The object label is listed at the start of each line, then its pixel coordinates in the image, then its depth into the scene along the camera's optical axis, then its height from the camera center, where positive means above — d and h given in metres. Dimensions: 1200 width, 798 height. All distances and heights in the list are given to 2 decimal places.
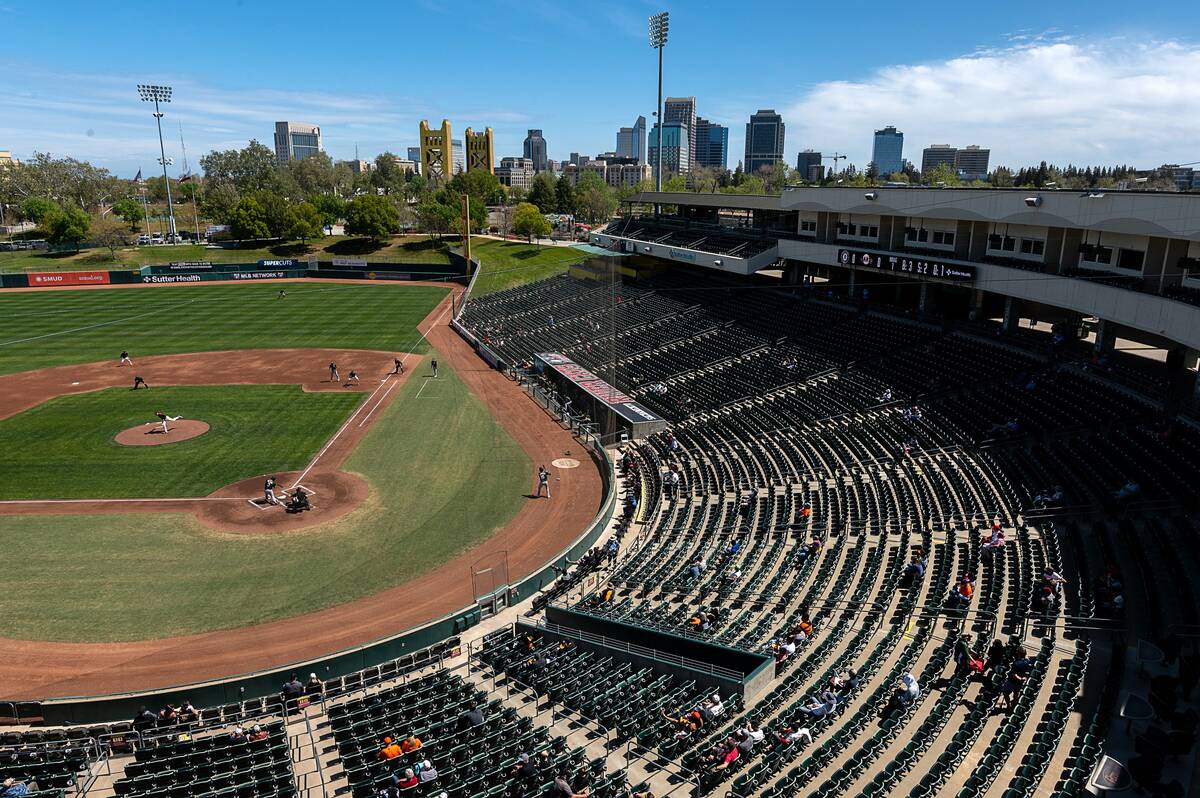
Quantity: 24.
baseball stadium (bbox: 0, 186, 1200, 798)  13.66 -9.61
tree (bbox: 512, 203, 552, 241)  89.25 +0.28
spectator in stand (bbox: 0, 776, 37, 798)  12.46 -9.58
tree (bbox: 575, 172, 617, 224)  129.12 +3.93
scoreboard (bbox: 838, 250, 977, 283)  35.41 -1.90
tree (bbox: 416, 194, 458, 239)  103.25 +1.05
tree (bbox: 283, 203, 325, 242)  99.56 +0.08
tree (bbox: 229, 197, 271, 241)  101.00 +0.42
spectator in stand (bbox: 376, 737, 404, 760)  13.52 -9.58
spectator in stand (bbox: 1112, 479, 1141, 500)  20.12 -7.05
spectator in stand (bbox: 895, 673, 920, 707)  14.08 -8.78
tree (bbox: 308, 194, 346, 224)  119.63 +2.88
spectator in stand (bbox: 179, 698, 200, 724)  15.64 -10.32
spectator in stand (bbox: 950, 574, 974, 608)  17.41 -8.64
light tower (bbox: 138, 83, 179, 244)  107.06 +18.60
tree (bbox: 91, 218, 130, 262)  102.75 -2.01
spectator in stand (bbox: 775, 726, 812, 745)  13.37 -9.15
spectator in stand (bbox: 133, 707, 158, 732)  15.09 -10.10
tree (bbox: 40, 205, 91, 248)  98.75 -0.54
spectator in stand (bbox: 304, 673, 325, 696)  16.56 -10.28
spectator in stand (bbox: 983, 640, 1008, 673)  14.90 -8.56
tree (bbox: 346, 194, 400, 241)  99.12 +0.84
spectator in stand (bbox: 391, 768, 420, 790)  12.74 -9.53
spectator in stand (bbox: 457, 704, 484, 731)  14.73 -9.78
